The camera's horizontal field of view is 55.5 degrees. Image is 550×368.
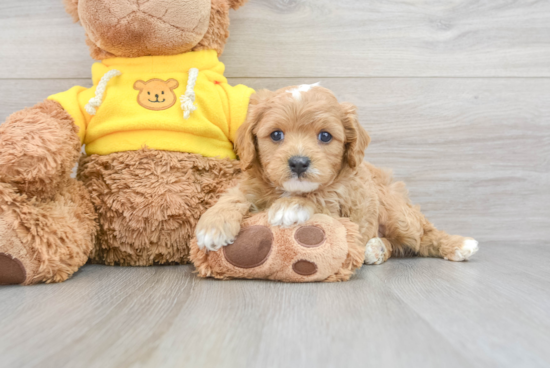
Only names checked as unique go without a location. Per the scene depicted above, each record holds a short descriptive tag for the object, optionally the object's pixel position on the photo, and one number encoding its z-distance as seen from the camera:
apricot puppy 0.41
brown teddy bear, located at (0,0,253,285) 0.45
